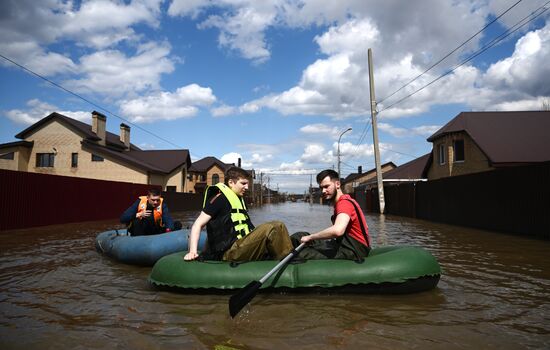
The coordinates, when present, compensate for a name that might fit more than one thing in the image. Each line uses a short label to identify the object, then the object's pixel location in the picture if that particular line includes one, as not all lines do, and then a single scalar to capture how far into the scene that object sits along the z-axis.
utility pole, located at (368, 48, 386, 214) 20.10
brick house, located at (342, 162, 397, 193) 56.31
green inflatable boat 4.20
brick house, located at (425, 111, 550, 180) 18.86
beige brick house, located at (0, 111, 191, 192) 29.50
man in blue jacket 6.70
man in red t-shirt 4.30
